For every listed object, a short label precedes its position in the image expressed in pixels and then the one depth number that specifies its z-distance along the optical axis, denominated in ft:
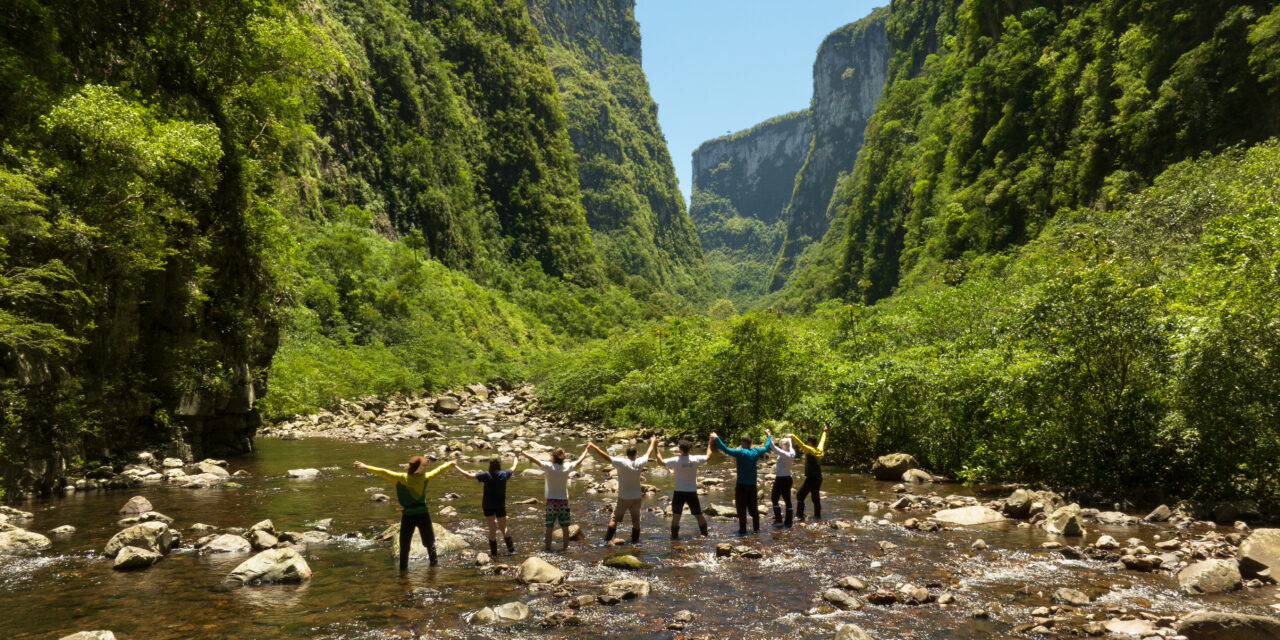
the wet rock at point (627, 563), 34.27
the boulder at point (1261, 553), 28.14
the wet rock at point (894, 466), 58.90
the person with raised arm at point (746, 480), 39.45
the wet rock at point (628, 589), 29.37
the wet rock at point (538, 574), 31.60
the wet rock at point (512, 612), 26.81
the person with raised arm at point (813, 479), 44.39
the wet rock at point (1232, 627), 21.24
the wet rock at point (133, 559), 33.04
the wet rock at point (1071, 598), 26.76
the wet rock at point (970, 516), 42.09
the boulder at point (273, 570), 31.12
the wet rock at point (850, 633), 23.41
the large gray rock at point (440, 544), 36.59
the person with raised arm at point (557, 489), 36.42
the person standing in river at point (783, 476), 41.96
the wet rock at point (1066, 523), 37.73
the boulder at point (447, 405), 135.13
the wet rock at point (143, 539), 35.01
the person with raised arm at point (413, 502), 32.50
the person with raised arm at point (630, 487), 37.76
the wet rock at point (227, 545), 36.84
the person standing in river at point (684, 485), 39.06
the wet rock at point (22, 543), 35.70
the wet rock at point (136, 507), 45.19
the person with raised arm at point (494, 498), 35.06
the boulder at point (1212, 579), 27.32
